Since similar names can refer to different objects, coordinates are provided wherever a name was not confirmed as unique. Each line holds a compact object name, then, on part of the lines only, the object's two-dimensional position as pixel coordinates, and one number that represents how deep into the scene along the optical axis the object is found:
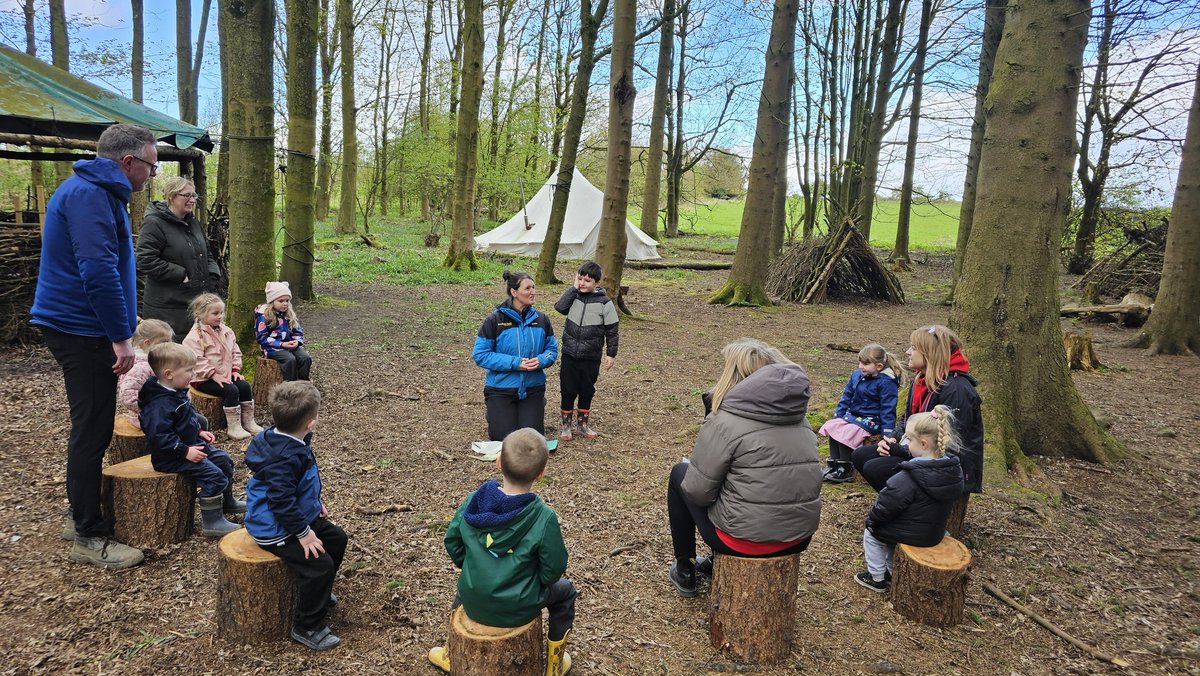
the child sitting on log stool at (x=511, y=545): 2.36
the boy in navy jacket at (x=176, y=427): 3.24
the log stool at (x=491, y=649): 2.31
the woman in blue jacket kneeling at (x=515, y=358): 4.83
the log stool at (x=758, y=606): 2.76
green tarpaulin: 7.11
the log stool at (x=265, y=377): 5.50
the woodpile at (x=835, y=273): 13.73
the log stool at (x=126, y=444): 3.74
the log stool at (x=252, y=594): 2.65
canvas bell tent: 20.16
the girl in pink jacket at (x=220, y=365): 4.70
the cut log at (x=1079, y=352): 7.98
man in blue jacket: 2.94
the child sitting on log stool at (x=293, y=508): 2.66
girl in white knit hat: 5.46
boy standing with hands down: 5.30
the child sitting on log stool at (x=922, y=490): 3.11
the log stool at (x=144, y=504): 3.27
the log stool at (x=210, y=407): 4.85
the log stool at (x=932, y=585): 3.02
